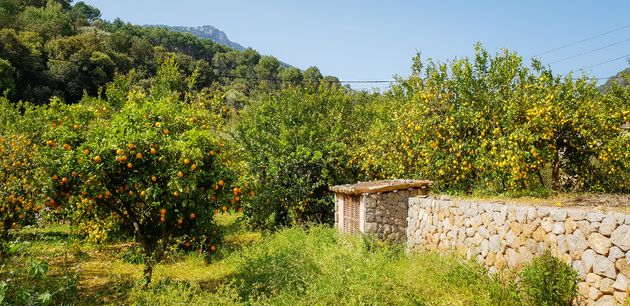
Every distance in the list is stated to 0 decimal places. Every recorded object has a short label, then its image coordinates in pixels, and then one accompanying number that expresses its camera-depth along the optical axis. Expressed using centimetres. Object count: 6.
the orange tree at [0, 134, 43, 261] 877
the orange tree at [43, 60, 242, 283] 739
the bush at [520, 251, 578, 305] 613
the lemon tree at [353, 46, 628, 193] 1143
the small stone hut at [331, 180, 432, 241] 1156
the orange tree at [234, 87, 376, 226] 1579
